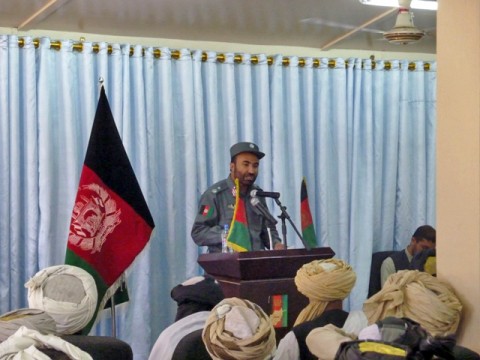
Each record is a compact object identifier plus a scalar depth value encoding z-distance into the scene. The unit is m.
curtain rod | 5.97
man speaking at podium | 5.29
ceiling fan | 5.17
